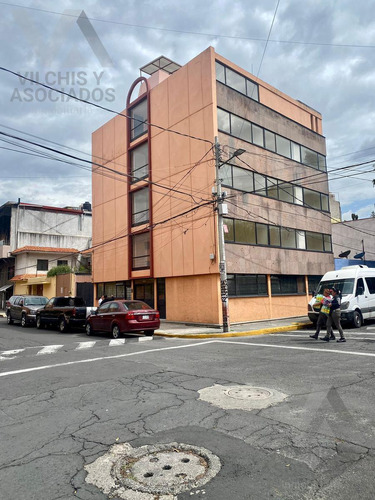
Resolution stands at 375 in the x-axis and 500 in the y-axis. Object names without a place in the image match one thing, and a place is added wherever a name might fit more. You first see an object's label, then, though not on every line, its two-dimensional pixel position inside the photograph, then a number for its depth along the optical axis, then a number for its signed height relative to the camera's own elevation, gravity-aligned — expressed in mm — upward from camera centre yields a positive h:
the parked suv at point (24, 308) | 20392 -687
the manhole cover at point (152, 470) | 3078 -1634
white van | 15039 -135
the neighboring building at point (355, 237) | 36844 +5235
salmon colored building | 18594 +5564
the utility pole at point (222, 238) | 15086 +2242
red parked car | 13922 -966
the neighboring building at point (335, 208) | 45906 +10080
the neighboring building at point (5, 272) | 36656 +2564
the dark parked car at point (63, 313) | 16922 -895
